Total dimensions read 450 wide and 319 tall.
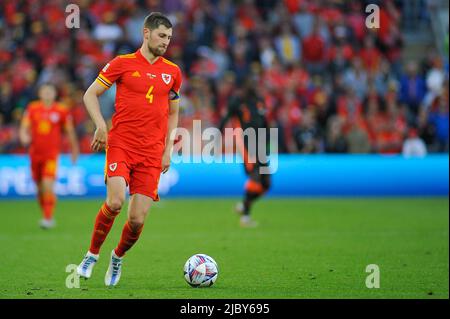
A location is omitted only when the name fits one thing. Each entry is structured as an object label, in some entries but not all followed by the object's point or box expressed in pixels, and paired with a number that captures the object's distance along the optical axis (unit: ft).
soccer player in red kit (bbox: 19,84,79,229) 98.37
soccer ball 56.75
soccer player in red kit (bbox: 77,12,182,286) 55.88
